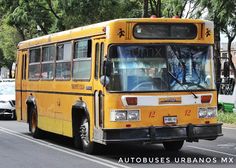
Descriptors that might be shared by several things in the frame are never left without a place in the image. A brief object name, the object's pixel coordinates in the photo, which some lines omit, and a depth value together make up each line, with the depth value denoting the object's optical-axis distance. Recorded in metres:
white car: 25.34
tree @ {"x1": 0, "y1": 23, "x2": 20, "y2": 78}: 58.35
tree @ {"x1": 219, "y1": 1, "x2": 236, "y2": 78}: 23.38
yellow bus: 11.30
